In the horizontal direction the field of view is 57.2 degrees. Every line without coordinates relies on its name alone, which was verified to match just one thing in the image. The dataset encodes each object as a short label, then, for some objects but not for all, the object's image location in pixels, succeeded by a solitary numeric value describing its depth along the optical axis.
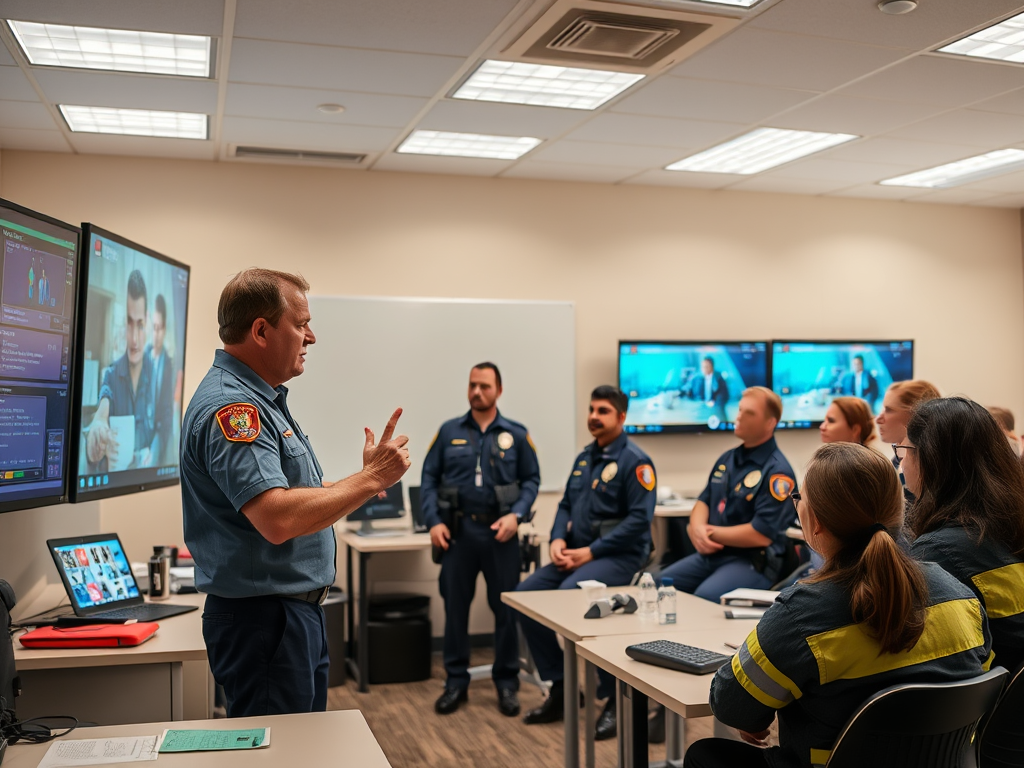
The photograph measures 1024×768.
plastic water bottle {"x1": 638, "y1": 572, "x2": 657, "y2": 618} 3.11
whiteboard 5.76
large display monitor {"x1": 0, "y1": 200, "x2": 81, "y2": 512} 2.46
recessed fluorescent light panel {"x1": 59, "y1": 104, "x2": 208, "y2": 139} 4.73
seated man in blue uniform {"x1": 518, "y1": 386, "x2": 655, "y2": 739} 4.45
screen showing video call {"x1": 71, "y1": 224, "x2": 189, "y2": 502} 2.96
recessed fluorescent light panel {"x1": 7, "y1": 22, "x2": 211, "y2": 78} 3.69
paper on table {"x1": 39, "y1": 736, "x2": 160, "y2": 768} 1.77
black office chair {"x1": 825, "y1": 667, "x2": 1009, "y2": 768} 1.75
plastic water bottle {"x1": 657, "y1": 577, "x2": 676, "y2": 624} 2.98
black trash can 5.14
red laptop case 2.53
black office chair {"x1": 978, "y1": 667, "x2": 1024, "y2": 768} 2.19
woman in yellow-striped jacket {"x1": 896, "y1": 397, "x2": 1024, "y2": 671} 2.21
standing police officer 4.71
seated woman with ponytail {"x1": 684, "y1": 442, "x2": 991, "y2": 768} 1.80
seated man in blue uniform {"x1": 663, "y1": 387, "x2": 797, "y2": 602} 4.23
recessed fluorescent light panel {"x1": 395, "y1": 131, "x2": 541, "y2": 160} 5.28
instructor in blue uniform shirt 2.02
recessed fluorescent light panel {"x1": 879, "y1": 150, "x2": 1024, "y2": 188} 5.87
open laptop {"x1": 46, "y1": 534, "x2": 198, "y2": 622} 2.84
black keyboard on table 2.39
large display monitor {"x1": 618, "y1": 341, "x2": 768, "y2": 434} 6.34
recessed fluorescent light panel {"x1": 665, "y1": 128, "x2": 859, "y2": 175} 5.34
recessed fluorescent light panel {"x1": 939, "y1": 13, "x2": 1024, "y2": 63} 3.72
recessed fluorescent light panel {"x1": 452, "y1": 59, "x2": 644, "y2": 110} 4.16
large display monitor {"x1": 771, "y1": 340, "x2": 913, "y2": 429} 6.68
